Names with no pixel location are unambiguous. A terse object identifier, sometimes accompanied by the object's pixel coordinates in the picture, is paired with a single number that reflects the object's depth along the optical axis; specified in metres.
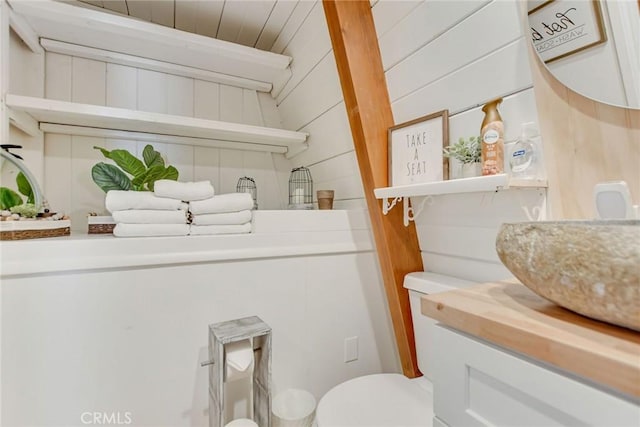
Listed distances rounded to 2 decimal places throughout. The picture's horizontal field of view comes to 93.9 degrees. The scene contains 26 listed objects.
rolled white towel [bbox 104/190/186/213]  1.01
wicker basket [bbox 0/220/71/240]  0.89
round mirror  0.60
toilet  0.92
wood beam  1.10
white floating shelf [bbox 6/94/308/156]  1.16
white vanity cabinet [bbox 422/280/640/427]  0.31
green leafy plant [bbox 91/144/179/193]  1.16
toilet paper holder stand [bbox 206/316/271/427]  0.92
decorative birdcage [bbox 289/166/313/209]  1.64
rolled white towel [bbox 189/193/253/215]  1.10
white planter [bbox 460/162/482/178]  0.85
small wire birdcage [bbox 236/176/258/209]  1.73
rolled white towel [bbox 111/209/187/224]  1.02
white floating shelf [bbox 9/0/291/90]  1.14
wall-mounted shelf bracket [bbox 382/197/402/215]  1.14
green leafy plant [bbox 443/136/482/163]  0.85
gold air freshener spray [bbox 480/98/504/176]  0.78
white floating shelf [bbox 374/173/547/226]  0.72
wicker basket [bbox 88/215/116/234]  1.20
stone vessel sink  0.34
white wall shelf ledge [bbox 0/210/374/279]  0.89
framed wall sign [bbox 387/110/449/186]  0.98
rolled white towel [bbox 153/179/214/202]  1.08
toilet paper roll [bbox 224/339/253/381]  0.94
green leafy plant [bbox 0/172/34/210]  1.03
